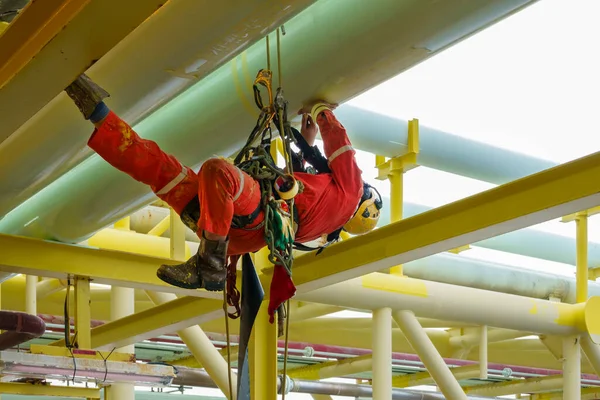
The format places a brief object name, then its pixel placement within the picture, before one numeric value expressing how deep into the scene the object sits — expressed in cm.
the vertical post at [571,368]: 977
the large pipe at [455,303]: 913
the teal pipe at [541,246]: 1234
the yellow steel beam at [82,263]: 776
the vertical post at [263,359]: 820
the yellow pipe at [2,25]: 607
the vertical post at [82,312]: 806
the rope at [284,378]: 532
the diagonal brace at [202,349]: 842
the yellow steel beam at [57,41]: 428
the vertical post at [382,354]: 901
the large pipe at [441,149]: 809
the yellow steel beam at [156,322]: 911
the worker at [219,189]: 536
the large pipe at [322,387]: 1395
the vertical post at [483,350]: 1118
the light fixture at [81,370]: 698
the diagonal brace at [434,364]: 912
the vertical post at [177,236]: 837
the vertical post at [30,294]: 1000
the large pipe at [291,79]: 521
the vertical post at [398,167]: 826
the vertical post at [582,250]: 942
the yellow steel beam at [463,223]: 609
